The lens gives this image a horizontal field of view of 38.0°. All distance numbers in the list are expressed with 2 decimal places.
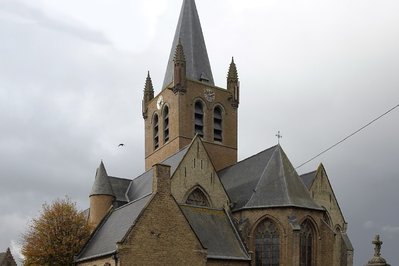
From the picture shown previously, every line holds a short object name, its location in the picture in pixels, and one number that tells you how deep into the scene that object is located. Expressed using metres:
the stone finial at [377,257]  18.34
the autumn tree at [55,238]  38.09
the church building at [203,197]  31.61
